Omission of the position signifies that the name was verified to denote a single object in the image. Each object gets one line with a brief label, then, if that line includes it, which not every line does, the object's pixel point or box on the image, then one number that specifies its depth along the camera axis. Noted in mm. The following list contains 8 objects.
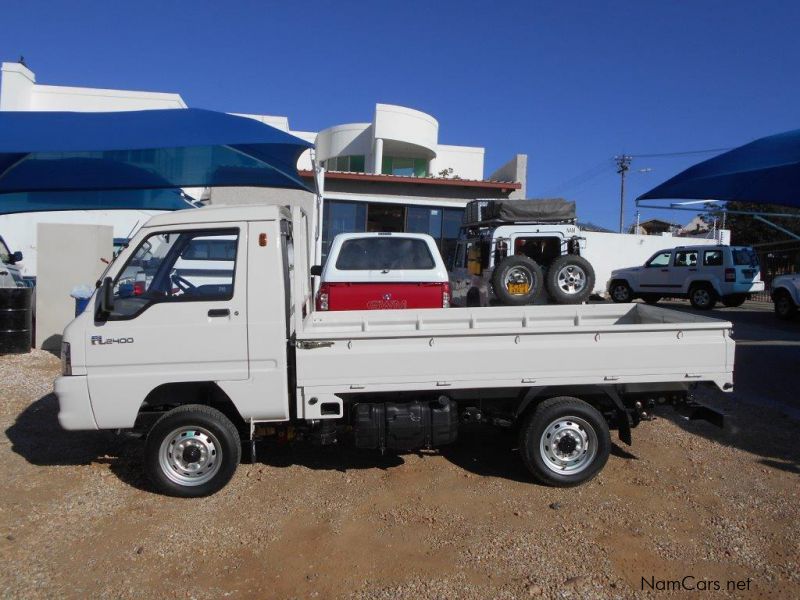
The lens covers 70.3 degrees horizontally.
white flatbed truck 4242
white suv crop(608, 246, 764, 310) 15836
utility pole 45056
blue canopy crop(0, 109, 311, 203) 5859
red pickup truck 7137
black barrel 9008
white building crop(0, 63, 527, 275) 17188
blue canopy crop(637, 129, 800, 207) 7770
